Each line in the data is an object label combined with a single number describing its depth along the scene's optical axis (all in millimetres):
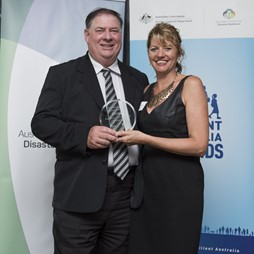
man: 1743
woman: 1625
